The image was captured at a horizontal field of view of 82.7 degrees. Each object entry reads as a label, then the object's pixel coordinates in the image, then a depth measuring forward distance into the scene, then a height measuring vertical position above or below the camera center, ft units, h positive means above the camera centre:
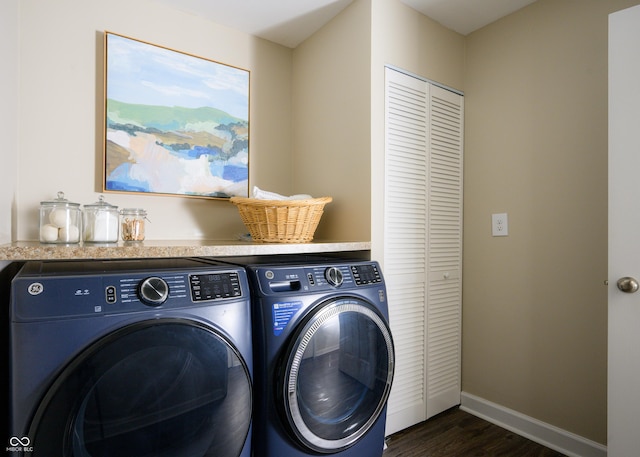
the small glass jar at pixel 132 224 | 5.09 +0.04
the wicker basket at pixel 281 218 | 5.31 +0.15
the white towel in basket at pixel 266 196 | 5.73 +0.51
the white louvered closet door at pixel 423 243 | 6.32 -0.27
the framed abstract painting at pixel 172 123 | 5.79 +1.81
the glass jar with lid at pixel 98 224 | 4.65 +0.04
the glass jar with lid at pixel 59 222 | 4.33 +0.05
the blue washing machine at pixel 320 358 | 4.12 -1.59
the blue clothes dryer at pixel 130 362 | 2.96 -1.22
